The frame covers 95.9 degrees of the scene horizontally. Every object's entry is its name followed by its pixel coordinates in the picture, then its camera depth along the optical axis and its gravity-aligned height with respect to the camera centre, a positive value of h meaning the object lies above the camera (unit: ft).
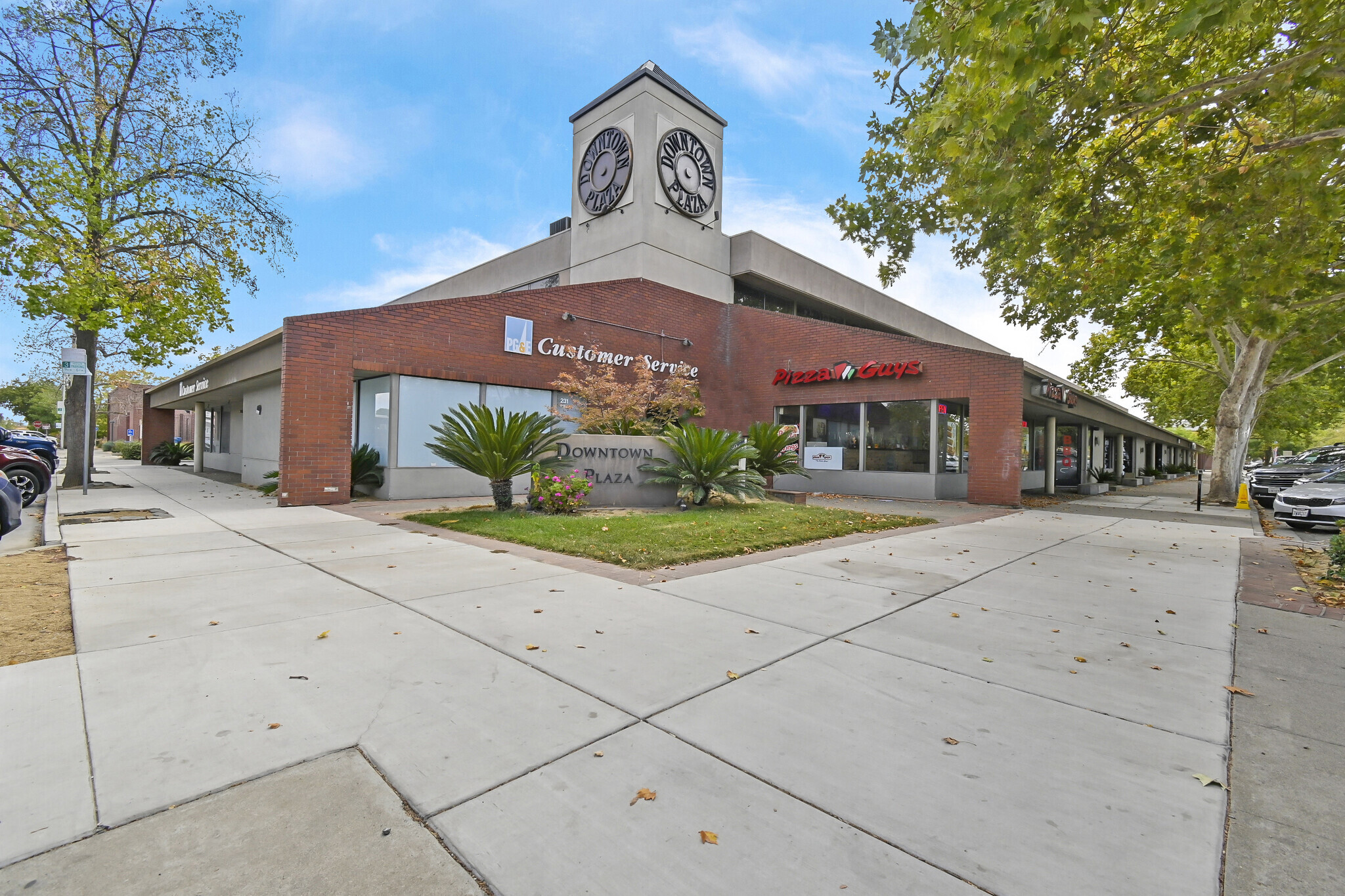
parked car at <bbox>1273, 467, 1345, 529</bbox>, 39.24 -2.92
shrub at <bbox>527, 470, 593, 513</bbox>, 34.35 -2.68
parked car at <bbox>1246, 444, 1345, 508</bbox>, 61.05 -1.75
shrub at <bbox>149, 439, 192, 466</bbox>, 91.71 -2.27
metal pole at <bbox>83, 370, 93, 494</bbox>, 45.16 +2.16
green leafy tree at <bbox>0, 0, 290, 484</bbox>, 41.86 +17.46
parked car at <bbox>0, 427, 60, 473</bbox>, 50.10 -0.71
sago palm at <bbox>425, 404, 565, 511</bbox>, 33.50 +0.05
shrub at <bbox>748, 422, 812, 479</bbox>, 44.29 -0.06
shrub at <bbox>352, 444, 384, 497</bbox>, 44.01 -1.73
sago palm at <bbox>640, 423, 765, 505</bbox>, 38.06 -1.17
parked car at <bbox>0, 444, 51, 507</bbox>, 36.22 -2.07
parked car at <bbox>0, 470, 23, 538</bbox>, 19.29 -2.33
